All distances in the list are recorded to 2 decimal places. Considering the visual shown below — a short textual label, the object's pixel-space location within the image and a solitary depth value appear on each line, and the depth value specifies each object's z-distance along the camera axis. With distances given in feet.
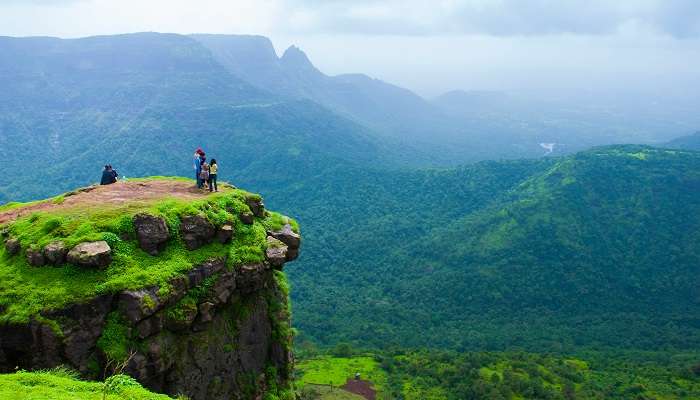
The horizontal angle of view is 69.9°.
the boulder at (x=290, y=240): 75.10
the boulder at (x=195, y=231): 61.57
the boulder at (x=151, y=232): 58.13
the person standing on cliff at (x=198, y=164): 80.16
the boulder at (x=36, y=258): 53.57
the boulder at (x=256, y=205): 74.84
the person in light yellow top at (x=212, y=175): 79.00
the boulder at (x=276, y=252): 68.33
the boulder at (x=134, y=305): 52.06
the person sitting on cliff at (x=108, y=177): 86.87
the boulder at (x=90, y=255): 52.31
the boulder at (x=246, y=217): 69.33
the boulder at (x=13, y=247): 56.39
